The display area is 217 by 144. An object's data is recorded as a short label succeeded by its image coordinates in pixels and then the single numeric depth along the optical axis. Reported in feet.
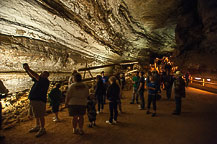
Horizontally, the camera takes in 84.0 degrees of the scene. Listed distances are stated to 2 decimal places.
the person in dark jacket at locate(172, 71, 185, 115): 17.61
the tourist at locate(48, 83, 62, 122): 15.97
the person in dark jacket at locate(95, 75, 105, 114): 18.53
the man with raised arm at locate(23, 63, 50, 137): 12.19
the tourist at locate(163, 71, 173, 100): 25.62
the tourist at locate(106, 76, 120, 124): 14.44
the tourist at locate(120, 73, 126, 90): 33.11
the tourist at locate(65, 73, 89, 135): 11.50
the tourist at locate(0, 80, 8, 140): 12.40
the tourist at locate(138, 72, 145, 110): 20.06
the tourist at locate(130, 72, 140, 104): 22.68
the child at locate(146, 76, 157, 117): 17.08
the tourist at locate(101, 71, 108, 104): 23.93
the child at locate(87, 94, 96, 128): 13.96
